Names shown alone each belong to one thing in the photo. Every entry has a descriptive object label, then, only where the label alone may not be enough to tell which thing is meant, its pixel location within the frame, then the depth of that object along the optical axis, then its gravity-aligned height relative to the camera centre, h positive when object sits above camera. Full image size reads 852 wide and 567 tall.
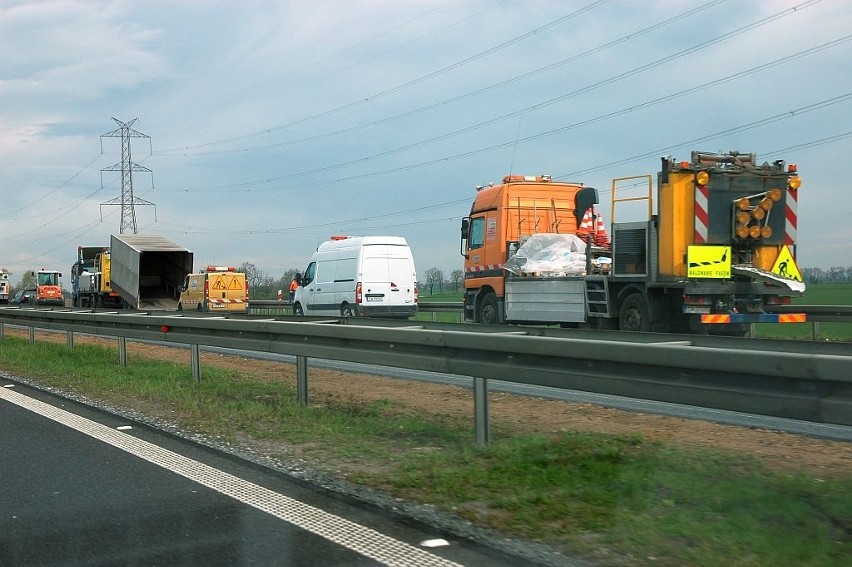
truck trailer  39.22 +1.30
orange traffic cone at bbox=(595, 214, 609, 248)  19.20 +1.38
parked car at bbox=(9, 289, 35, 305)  73.81 +0.12
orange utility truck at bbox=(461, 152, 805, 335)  15.05 +0.69
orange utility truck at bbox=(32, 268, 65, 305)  68.93 +0.81
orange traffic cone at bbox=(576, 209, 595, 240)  20.33 +1.64
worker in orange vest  30.89 +0.66
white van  26.88 +0.60
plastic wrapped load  18.59 +0.86
